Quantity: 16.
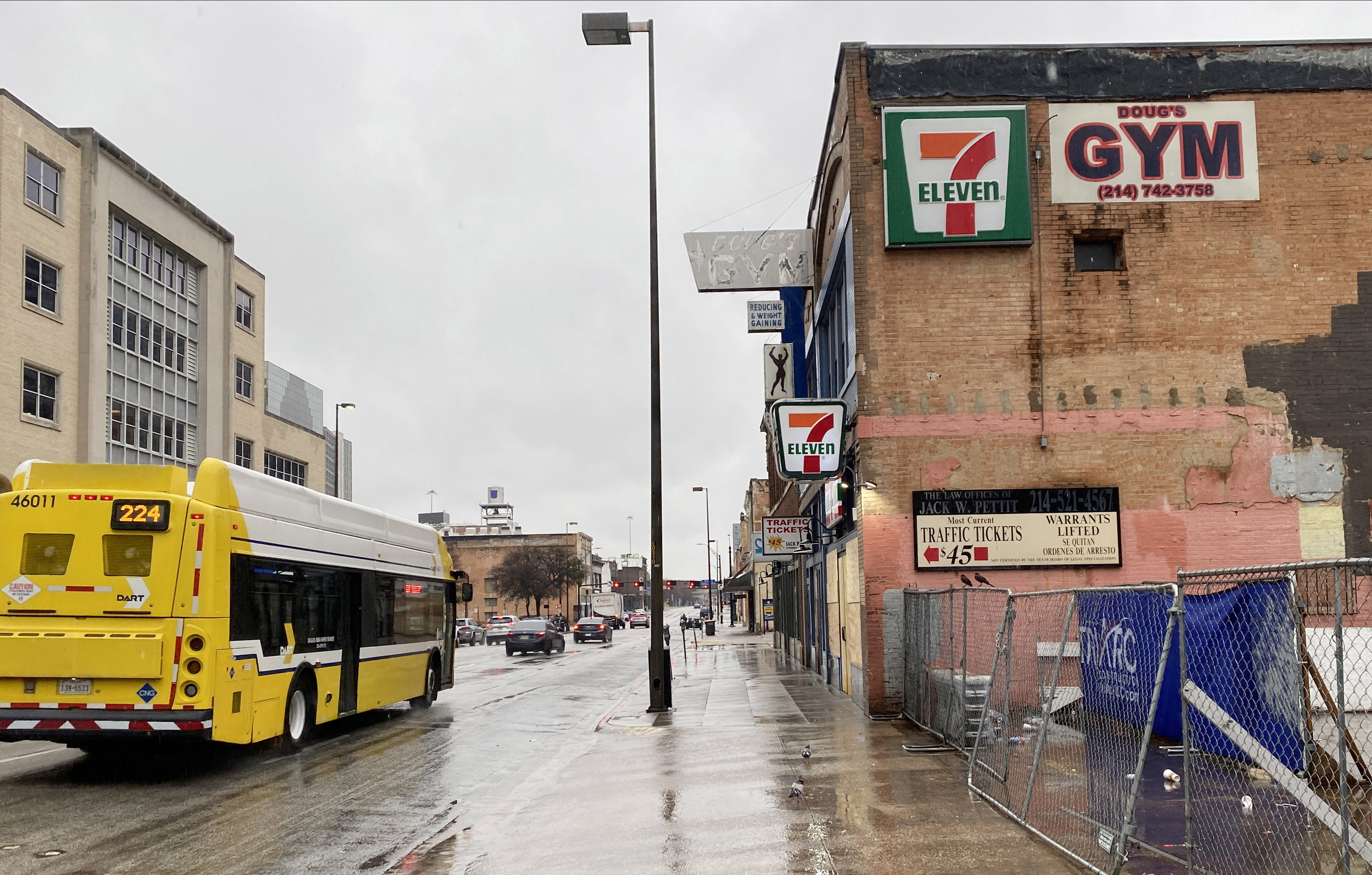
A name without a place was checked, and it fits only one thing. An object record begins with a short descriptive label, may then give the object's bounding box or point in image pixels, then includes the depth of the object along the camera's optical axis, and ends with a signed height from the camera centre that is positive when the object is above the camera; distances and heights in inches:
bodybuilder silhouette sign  1046.4 +177.7
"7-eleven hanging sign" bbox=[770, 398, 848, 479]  732.7 +79.9
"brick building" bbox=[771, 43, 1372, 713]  698.2 +161.6
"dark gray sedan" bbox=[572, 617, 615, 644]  2508.6 -118.6
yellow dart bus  471.8 -9.8
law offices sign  696.4 +23.5
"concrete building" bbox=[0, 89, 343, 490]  1274.6 +342.2
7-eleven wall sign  706.2 +235.0
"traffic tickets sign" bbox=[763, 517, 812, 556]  1038.4 +35.3
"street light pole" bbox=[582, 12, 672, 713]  731.4 +104.1
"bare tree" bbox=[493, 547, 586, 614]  4468.5 +4.1
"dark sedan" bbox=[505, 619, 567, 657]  1887.3 -100.1
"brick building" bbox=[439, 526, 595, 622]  4953.3 +60.6
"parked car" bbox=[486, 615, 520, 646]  2834.6 -134.5
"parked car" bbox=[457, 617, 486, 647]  2987.2 -147.9
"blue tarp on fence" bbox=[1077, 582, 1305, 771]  293.9 -24.8
